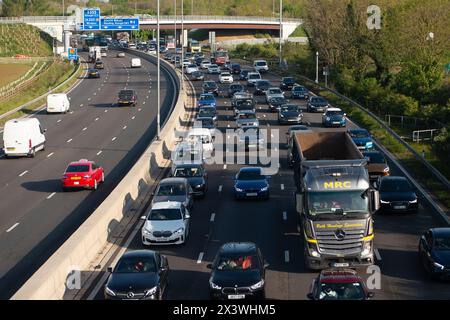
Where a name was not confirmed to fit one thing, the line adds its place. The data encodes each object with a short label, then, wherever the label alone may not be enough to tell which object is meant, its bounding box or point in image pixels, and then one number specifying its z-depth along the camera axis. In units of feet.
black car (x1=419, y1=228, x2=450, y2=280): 78.43
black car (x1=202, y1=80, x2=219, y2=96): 263.70
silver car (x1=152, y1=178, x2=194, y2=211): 110.01
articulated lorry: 80.74
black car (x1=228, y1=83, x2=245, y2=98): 255.91
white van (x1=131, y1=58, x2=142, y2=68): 395.55
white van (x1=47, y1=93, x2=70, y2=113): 231.30
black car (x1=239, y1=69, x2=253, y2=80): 319.47
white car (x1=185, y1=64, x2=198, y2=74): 336.29
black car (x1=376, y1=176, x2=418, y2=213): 107.96
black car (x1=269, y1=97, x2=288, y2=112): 224.04
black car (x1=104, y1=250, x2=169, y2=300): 70.85
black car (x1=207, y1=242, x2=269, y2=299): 71.56
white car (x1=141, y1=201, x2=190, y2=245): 94.99
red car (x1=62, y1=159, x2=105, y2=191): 127.54
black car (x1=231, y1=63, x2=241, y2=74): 350.80
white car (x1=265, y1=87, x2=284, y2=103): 231.50
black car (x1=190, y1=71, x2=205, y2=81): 321.32
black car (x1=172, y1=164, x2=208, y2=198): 121.00
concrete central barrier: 70.33
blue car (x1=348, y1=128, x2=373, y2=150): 150.92
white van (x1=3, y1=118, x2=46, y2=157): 158.61
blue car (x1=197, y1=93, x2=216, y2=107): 219.34
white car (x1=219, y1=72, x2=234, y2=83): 305.53
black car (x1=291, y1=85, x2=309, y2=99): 247.70
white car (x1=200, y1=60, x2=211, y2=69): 370.57
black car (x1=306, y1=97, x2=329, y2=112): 218.38
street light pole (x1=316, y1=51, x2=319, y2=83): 290.50
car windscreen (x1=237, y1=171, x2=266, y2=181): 121.60
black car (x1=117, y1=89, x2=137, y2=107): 244.20
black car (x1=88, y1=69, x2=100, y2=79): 340.59
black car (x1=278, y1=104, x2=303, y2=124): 196.65
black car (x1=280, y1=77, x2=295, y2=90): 278.67
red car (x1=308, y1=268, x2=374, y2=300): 64.75
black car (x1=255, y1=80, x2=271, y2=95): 266.16
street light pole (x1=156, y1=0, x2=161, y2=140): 158.22
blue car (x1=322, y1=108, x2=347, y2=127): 187.95
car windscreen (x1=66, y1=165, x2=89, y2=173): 128.26
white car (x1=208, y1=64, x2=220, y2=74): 352.90
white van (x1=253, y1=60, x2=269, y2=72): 350.84
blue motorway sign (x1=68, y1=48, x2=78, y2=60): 403.13
